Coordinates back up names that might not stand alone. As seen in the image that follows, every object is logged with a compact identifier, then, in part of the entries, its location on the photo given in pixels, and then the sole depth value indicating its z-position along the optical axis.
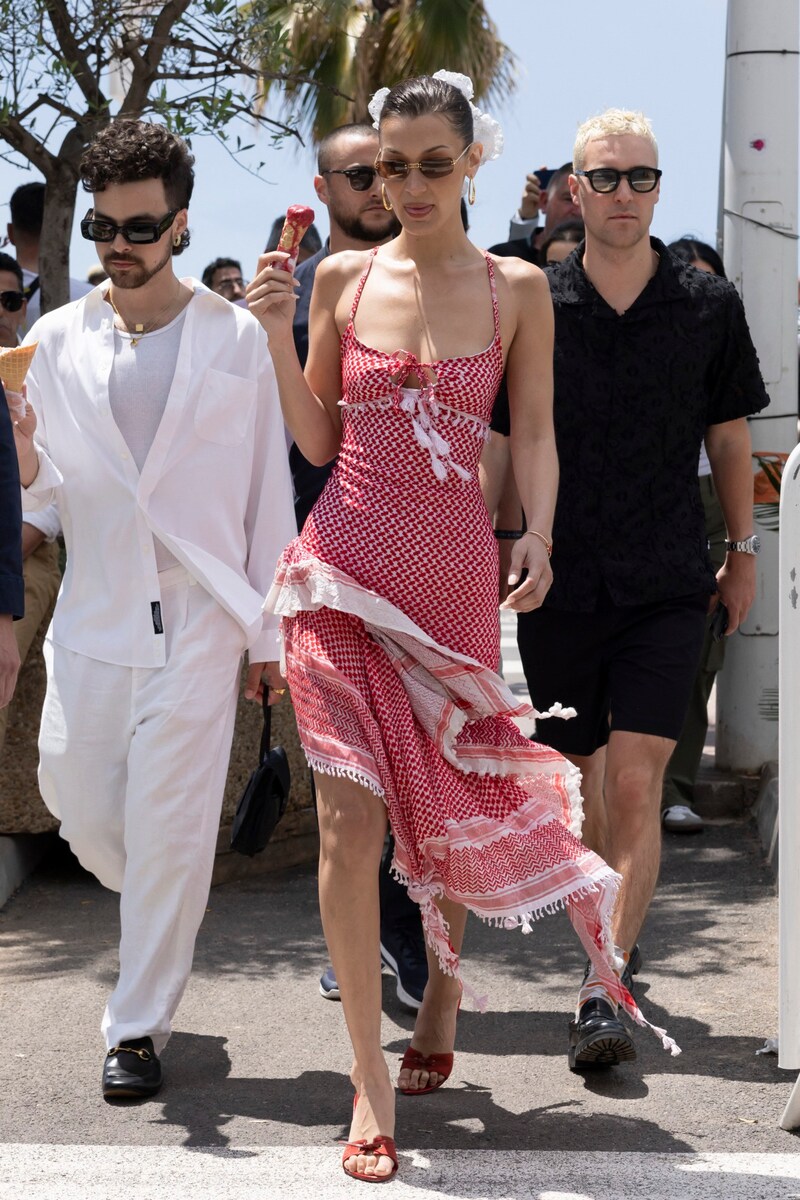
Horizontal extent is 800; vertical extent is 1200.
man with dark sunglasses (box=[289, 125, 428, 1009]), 5.16
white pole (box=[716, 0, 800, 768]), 7.16
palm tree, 19.61
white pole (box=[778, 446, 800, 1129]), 3.83
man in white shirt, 4.38
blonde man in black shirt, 4.82
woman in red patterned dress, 3.91
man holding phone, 6.48
